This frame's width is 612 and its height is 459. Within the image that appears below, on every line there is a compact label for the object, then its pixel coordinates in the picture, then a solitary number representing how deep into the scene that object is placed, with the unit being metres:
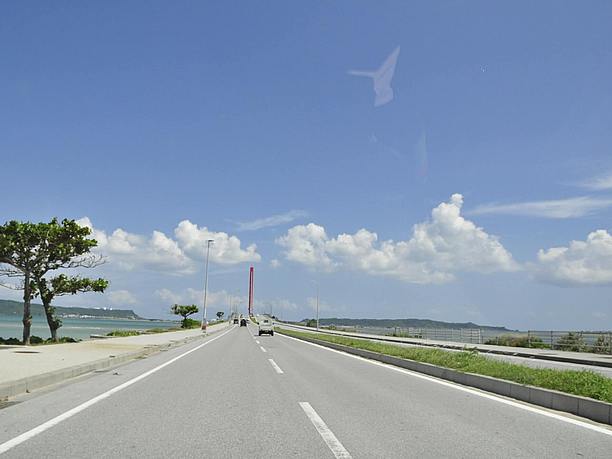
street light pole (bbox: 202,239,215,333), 55.24
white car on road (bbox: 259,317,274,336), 57.53
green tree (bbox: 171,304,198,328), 80.94
